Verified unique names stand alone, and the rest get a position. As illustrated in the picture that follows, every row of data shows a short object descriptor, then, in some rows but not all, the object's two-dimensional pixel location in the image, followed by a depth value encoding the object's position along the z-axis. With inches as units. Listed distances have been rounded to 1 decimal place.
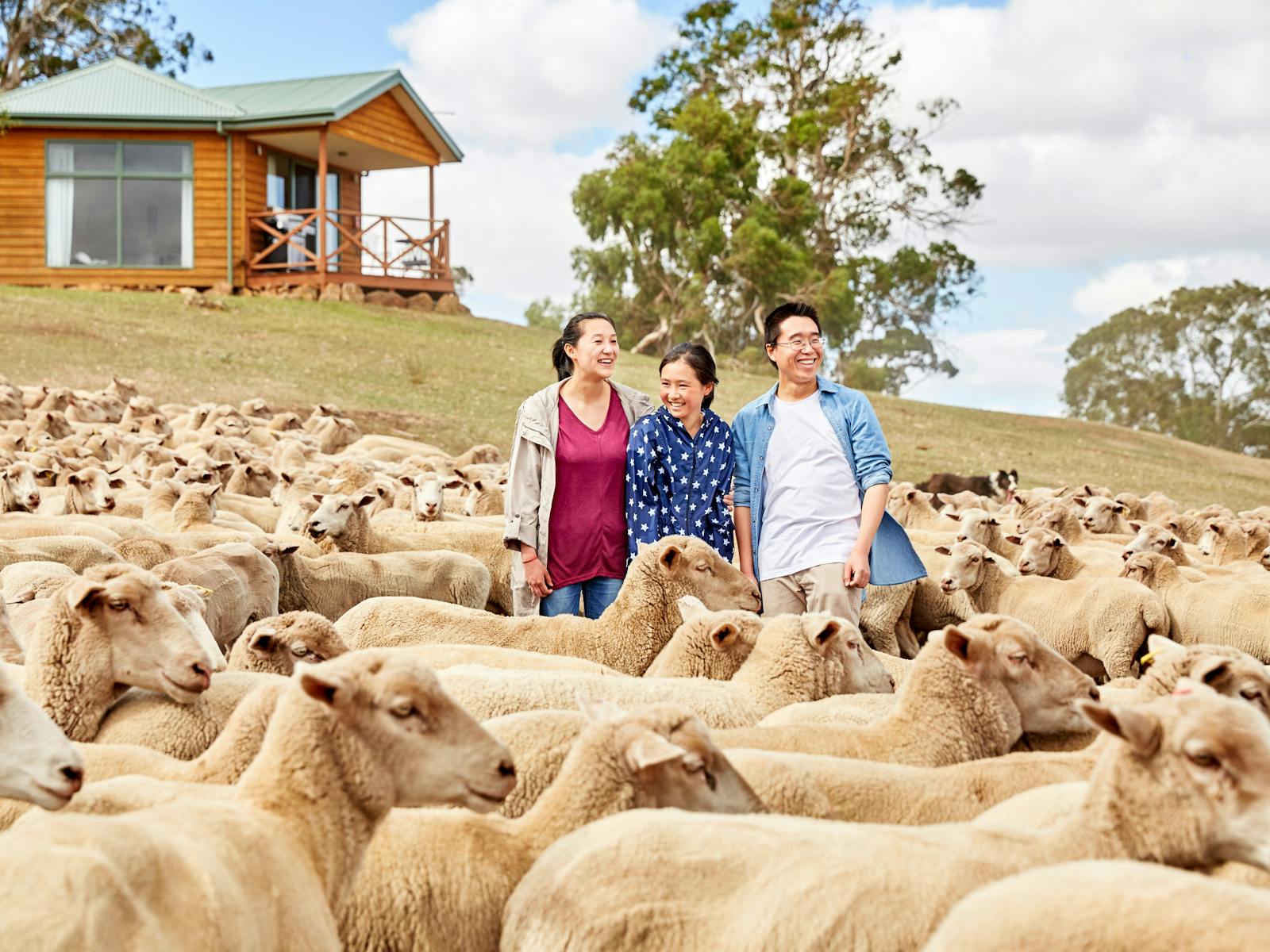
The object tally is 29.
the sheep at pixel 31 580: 291.4
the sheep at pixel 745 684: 208.8
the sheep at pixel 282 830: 105.8
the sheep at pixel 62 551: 338.3
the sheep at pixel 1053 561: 418.7
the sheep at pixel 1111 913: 100.2
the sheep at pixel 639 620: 267.9
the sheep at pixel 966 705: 187.6
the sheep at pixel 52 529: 382.0
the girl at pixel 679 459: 275.9
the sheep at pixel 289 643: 224.5
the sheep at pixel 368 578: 364.2
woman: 279.7
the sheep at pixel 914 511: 533.3
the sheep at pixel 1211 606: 363.9
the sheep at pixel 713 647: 235.9
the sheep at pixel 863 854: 124.6
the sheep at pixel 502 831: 143.6
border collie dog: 732.7
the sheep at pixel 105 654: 194.2
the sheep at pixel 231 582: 315.9
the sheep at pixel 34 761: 139.4
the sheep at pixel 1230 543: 498.3
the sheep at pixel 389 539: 403.5
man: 267.4
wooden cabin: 1309.1
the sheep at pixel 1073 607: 366.0
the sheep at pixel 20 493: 470.9
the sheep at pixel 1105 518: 547.2
